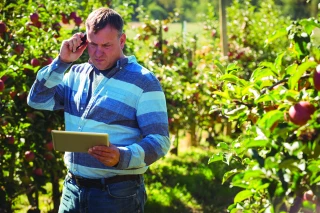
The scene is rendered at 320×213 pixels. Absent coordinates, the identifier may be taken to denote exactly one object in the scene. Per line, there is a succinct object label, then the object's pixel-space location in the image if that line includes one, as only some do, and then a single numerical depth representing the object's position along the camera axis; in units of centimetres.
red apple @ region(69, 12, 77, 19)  507
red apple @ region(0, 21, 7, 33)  411
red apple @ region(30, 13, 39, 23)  443
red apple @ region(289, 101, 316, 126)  158
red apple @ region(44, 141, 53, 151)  434
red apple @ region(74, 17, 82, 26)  509
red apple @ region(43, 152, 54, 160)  439
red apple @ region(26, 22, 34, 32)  441
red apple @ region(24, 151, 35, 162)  421
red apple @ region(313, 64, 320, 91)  157
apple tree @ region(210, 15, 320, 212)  158
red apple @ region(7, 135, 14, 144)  410
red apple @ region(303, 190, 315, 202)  176
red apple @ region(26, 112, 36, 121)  421
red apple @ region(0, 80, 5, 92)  360
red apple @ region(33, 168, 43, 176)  436
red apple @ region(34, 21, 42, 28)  454
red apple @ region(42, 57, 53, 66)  426
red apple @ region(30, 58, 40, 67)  418
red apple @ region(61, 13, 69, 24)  497
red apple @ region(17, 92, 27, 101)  422
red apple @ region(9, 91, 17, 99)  413
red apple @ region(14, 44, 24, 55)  427
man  255
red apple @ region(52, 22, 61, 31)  484
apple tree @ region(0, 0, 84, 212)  415
